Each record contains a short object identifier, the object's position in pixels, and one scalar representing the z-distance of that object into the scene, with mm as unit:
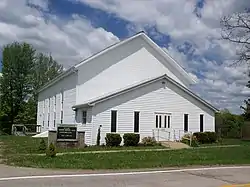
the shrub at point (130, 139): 28688
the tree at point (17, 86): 62969
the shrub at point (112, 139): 28281
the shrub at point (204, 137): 32594
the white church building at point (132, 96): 30250
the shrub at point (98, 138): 29166
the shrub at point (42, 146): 23214
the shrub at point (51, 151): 18686
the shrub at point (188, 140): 30297
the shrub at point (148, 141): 29653
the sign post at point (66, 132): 25203
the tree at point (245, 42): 24253
